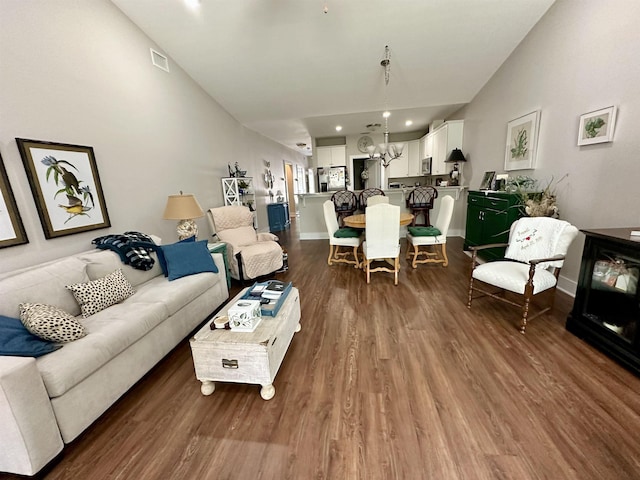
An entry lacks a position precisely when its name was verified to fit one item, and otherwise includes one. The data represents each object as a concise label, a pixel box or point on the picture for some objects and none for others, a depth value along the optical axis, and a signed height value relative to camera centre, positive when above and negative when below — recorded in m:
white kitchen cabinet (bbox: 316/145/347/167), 7.62 +0.87
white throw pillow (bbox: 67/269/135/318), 1.80 -0.69
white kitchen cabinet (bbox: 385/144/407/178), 7.22 +0.39
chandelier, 3.59 +0.62
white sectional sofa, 1.11 -0.86
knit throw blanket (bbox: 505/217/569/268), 2.25 -0.61
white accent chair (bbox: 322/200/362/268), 3.74 -0.80
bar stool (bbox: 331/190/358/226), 5.06 -0.35
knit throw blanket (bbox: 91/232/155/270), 2.29 -0.46
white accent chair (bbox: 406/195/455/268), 3.55 -0.81
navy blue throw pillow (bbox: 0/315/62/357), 1.23 -0.68
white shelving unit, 4.75 -0.02
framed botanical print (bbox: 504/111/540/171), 3.14 +0.41
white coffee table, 1.51 -0.99
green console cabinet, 3.13 -0.58
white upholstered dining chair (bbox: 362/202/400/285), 2.92 -0.62
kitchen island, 5.37 -0.59
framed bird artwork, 1.99 +0.13
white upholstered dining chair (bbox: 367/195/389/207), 4.49 -0.31
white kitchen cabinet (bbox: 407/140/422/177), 7.04 +0.58
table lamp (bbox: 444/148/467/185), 5.13 +0.34
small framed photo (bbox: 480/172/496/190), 4.07 -0.07
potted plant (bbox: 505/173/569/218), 2.68 -0.26
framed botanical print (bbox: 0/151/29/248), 1.79 -0.09
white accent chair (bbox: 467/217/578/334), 2.11 -0.79
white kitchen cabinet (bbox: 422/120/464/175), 5.29 +0.79
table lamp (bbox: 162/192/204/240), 2.88 -0.16
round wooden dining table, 3.44 -0.53
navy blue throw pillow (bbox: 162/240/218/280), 2.44 -0.64
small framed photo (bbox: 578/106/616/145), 2.20 +0.39
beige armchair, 3.35 -0.77
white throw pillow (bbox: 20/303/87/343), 1.36 -0.66
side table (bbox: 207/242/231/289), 3.08 -0.70
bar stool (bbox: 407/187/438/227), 4.96 -0.39
